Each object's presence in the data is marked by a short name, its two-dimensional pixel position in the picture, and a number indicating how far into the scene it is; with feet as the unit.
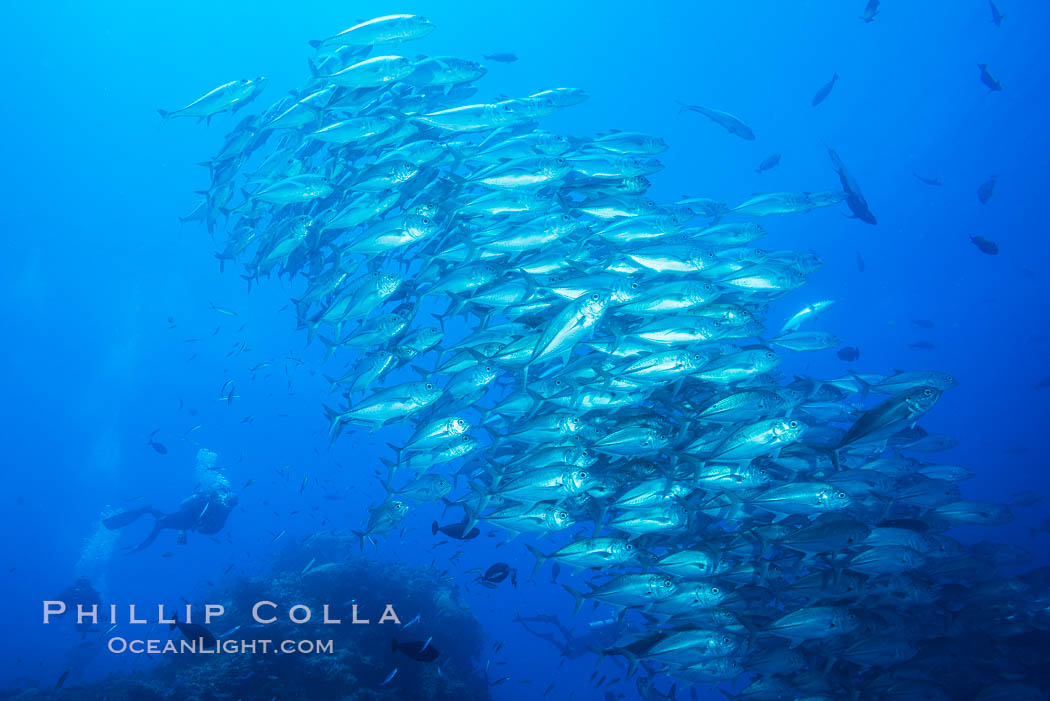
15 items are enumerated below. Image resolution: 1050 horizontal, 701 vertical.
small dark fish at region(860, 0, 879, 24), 34.53
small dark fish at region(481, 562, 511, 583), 23.95
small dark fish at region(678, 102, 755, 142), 29.37
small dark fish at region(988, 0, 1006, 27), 49.21
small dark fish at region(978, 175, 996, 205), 43.88
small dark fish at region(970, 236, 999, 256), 35.50
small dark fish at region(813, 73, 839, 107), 43.05
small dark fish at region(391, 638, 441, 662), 18.97
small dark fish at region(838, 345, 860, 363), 34.99
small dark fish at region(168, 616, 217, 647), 20.76
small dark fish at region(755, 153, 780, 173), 45.01
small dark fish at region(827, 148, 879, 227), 21.02
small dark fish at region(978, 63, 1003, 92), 36.86
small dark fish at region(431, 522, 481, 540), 21.53
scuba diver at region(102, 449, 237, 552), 47.78
